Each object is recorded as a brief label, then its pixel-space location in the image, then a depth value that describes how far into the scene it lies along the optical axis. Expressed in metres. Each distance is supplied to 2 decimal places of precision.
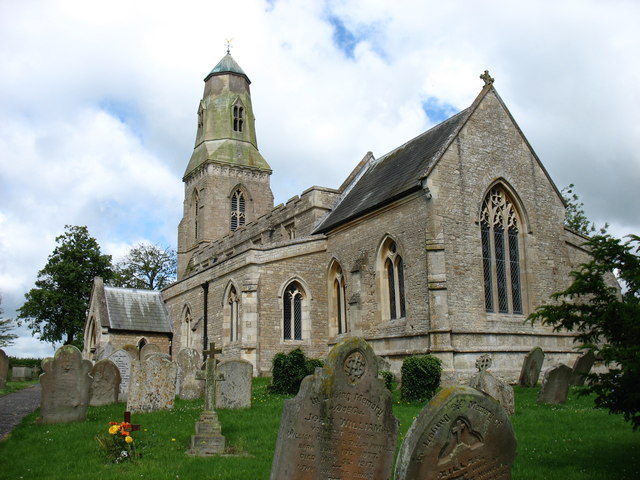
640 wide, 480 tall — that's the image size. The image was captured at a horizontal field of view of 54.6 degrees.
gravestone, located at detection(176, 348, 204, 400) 16.95
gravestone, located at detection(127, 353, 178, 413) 13.68
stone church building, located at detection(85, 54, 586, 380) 19.17
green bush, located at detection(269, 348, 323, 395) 16.80
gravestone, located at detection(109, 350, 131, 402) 18.84
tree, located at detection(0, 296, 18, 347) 38.67
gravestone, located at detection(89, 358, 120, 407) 15.78
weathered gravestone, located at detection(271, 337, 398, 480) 6.18
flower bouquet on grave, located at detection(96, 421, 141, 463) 9.03
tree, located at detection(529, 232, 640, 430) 7.48
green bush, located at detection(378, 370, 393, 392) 15.62
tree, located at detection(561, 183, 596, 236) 38.72
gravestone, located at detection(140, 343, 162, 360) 21.45
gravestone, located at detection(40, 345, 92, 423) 12.53
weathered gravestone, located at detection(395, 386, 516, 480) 4.95
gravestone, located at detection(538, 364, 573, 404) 13.82
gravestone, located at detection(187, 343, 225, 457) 9.52
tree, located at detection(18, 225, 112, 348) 42.47
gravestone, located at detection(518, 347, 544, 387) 18.03
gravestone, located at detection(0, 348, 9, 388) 24.68
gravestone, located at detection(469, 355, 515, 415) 12.04
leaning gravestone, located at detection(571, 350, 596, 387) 16.58
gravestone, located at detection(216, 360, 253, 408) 14.06
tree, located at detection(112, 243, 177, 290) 57.41
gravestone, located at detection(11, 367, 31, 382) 34.94
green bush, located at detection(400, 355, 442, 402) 15.27
